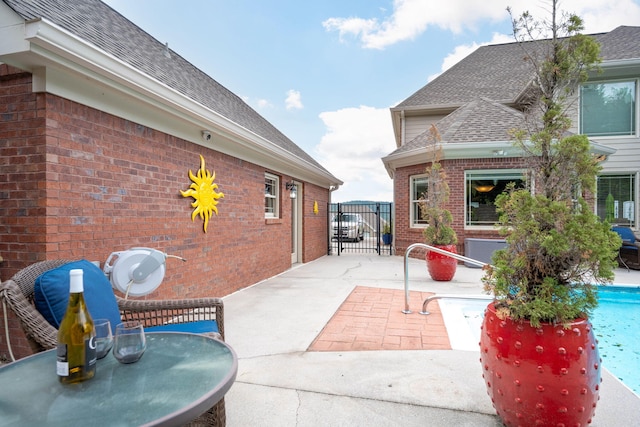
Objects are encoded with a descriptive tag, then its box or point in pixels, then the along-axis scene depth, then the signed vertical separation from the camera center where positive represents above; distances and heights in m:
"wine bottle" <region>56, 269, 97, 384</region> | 1.39 -0.50
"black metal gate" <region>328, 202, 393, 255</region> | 12.98 -0.66
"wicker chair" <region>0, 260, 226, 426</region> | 1.88 -0.53
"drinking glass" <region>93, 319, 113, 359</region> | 1.55 -0.53
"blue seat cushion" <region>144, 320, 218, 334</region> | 2.50 -0.81
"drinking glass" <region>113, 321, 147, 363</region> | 1.57 -0.57
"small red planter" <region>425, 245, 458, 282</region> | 6.87 -1.01
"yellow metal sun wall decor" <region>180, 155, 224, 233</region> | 4.93 +0.32
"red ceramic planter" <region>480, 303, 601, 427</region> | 1.90 -0.86
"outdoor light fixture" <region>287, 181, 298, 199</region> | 8.78 +0.68
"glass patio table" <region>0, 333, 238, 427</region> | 1.19 -0.67
